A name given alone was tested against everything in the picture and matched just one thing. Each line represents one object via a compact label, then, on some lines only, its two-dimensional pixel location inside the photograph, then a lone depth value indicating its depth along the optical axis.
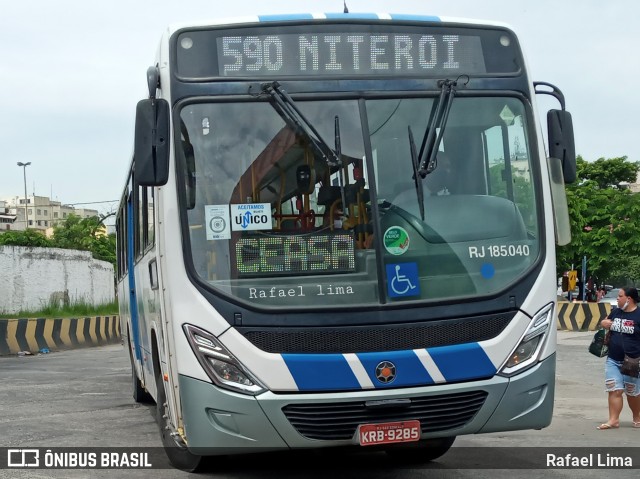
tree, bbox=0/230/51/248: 60.11
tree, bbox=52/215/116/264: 83.56
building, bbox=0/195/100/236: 178.25
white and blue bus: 6.38
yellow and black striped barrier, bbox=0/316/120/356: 24.30
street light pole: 116.75
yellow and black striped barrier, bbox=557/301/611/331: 30.02
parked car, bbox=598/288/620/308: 38.28
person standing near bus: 10.77
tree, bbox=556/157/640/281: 57.28
